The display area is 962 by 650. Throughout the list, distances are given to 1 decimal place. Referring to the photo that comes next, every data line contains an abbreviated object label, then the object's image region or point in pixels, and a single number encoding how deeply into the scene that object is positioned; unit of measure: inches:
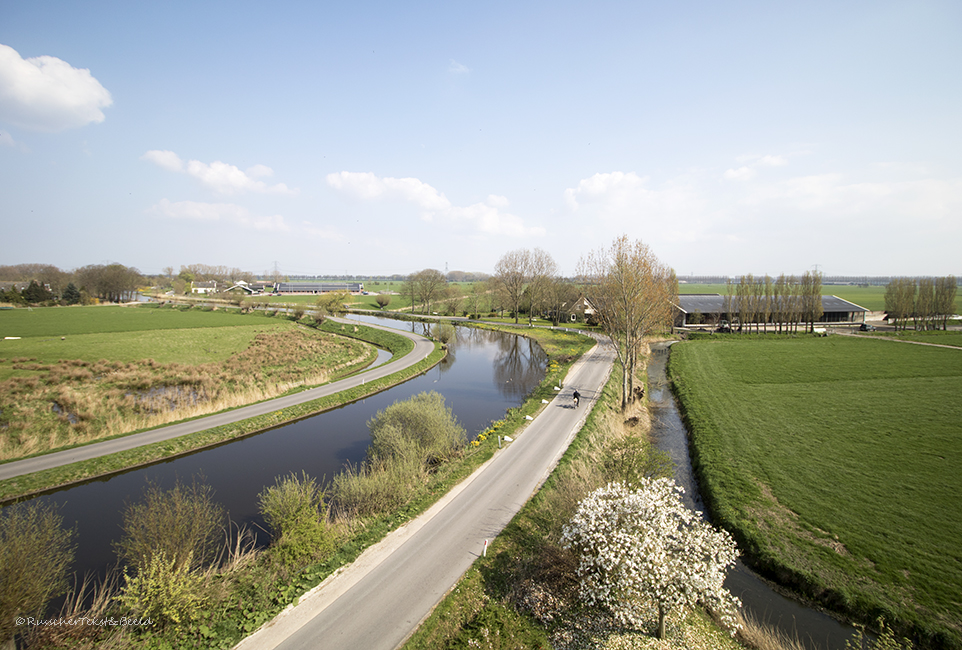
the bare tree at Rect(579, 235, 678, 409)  1085.8
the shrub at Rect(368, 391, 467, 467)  752.3
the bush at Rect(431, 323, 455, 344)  2172.7
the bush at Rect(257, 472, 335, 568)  471.5
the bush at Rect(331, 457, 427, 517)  602.5
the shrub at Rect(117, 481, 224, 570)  422.6
